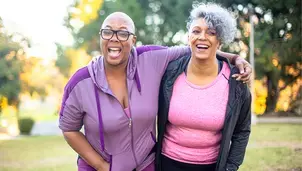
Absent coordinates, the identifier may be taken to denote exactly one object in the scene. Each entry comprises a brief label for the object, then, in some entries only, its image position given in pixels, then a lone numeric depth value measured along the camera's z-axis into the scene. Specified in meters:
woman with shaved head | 2.04
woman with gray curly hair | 2.11
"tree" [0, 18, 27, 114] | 5.74
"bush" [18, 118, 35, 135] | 12.48
